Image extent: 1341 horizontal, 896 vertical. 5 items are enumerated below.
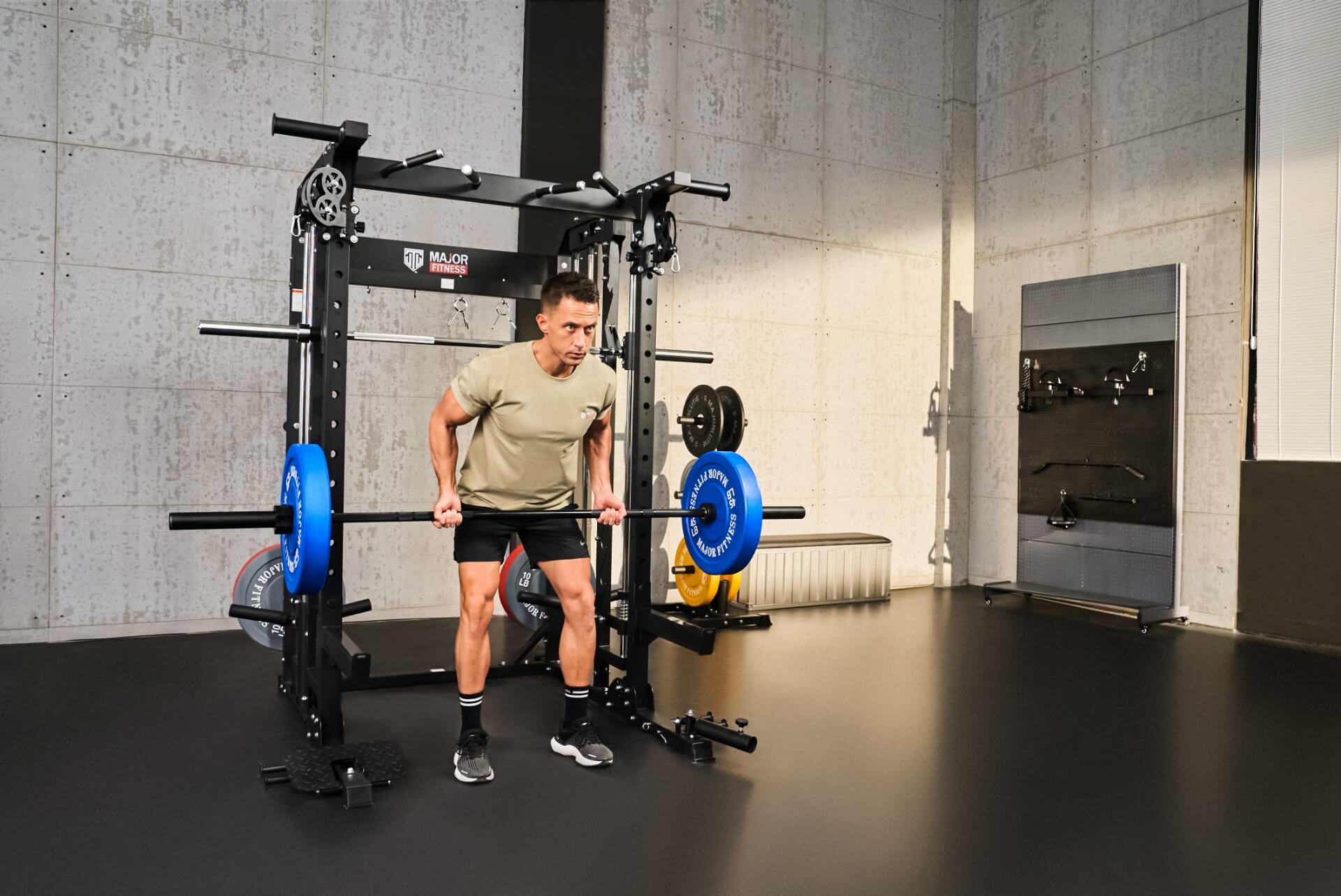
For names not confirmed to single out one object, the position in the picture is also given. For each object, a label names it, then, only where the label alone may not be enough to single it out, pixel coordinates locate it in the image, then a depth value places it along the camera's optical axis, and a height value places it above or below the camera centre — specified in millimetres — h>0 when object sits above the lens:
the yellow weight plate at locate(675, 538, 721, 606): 5602 -771
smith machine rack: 3143 +356
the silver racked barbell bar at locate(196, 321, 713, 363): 3344 +370
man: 3035 -81
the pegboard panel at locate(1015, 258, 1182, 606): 5898 +137
